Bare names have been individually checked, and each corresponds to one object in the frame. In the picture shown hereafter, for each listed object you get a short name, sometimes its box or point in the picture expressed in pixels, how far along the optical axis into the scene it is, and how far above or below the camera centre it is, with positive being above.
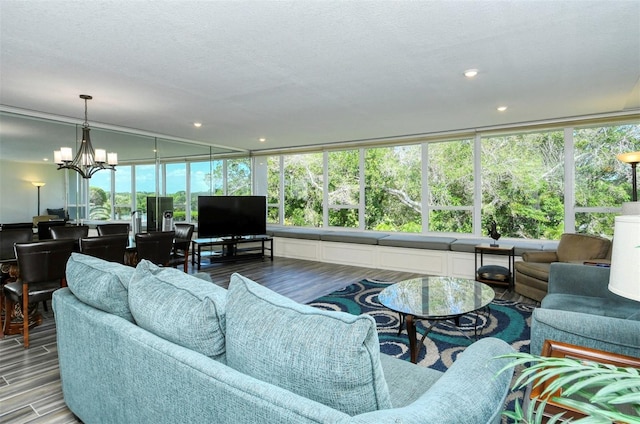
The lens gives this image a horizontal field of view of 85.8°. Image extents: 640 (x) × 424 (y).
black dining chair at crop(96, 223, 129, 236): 4.70 -0.25
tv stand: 6.46 -0.82
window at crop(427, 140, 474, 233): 5.89 +0.42
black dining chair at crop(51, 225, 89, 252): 4.18 -0.26
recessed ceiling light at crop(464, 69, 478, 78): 3.11 +1.25
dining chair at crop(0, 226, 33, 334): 3.27 -0.40
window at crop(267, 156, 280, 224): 8.19 +0.51
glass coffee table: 2.46 -0.74
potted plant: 0.56 -0.31
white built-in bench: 5.35 -0.71
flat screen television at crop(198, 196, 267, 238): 6.53 -0.11
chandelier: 3.96 +0.65
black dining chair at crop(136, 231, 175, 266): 4.04 -0.42
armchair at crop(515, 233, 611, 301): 3.92 -0.60
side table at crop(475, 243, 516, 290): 4.67 -0.84
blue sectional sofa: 0.89 -0.49
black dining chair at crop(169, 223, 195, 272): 5.10 -0.49
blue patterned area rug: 2.71 -1.12
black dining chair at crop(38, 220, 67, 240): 4.54 -0.24
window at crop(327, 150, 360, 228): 7.14 +0.45
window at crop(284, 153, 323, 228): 7.63 +0.46
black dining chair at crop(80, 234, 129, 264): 3.37 -0.36
